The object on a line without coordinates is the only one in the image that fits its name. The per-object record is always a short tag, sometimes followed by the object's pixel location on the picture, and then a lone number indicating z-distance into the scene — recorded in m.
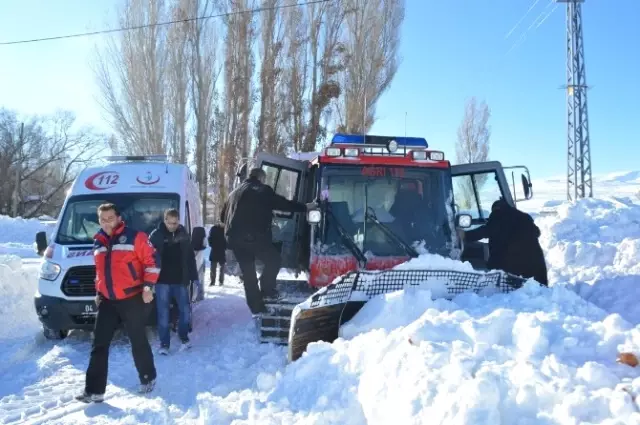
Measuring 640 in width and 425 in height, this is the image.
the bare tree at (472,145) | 42.09
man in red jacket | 5.41
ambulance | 7.59
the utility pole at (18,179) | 44.68
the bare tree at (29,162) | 50.12
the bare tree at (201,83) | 27.41
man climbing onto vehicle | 7.50
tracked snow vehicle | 7.02
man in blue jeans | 7.33
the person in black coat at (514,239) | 7.71
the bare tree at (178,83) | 26.98
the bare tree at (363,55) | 28.53
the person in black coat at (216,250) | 12.02
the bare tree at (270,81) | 27.67
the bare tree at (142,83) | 26.67
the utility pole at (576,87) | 19.98
